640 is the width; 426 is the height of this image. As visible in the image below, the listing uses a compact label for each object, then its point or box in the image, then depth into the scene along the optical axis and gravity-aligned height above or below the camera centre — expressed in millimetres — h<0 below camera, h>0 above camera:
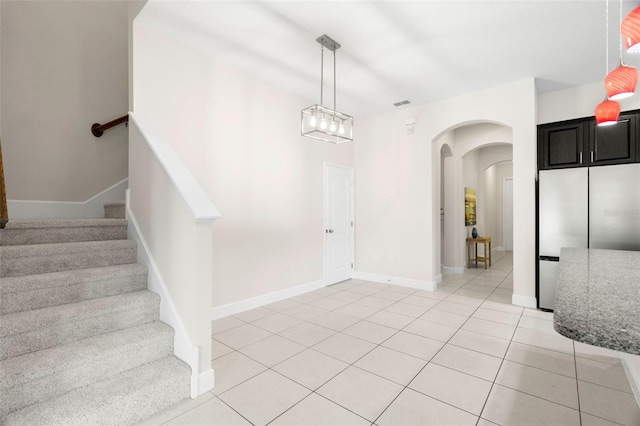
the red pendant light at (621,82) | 1692 +784
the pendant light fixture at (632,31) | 1398 +902
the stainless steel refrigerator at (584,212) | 3268 +2
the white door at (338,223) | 5070 -193
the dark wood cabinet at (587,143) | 3315 +853
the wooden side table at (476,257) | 6598 -975
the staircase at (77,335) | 1593 -821
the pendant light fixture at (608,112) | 2072 +732
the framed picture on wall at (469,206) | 6881 +156
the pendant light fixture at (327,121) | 2961 +982
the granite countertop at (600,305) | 727 -305
